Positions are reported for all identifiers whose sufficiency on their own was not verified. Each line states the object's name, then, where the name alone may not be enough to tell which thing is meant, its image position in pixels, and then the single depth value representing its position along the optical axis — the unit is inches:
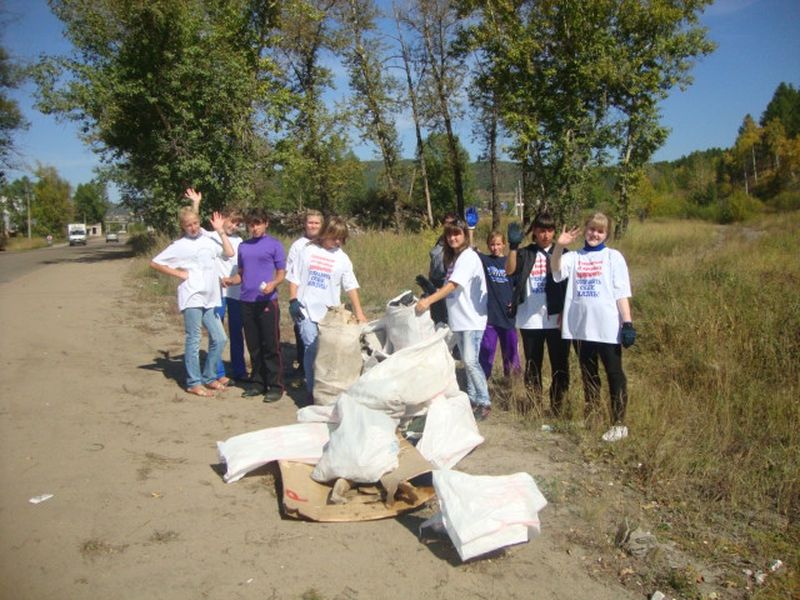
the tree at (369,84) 969.5
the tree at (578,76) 731.4
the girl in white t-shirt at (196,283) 208.8
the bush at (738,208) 1616.6
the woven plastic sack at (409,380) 153.9
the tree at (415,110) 998.0
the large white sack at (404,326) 188.7
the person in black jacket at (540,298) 184.9
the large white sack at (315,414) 174.1
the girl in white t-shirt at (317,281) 203.0
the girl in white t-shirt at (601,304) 169.2
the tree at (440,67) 946.1
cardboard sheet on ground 127.0
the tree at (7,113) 1272.1
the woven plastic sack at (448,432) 153.5
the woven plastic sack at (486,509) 108.7
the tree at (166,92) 693.3
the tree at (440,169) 1166.3
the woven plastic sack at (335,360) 187.2
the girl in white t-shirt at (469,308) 186.2
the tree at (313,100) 919.7
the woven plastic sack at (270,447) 145.0
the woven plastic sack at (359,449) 132.0
